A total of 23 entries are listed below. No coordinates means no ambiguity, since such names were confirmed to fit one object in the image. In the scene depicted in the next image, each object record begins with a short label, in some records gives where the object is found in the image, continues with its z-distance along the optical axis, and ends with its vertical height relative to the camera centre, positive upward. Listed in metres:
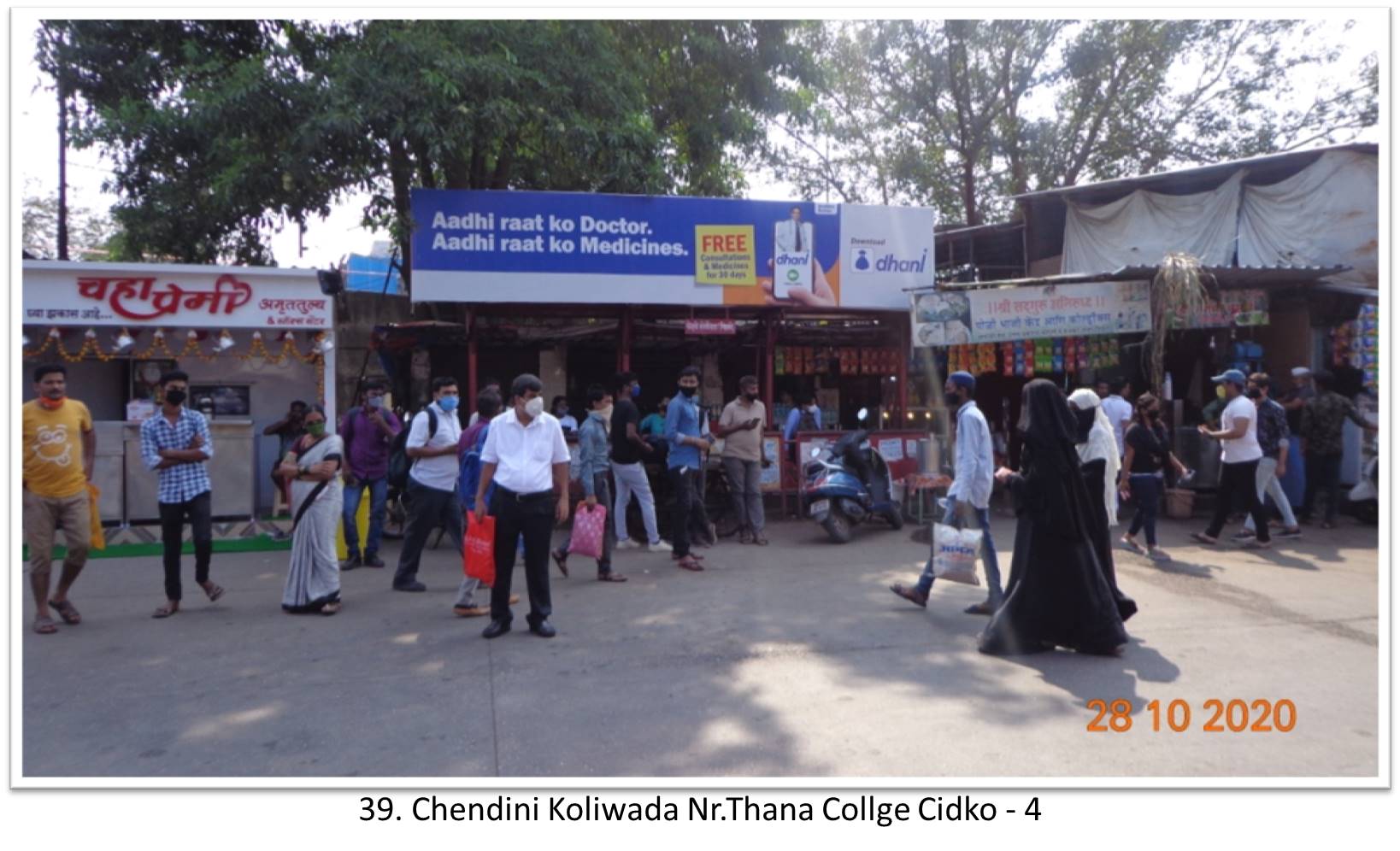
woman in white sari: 6.88 -0.85
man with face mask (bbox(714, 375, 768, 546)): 9.59 -0.30
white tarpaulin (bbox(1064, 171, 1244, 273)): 14.20 +3.06
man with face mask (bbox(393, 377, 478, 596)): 7.54 -0.48
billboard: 10.57 +2.06
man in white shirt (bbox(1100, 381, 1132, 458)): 11.23 +0.10
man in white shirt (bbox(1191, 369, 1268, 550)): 9.08 -0.36
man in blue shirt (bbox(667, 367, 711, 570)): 8.54 -0.28
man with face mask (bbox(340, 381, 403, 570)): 8.72 -0.35
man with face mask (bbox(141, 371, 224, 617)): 6.75 -0.30
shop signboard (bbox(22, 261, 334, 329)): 9.50 +1.32
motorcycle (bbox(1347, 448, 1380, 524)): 10.60 -0.85
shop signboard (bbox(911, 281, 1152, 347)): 11.49 +1.34
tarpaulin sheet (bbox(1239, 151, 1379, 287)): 13.23 +2.91
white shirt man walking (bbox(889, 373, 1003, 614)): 6.42 -0.34
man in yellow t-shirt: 6.36 -0.42
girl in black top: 8.64 -0.42
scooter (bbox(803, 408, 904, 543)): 9.61 -0.73
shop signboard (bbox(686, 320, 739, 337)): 11.27 +1.14
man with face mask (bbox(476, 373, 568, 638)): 5.97 -0.45
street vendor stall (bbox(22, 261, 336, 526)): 9.56 +1.02
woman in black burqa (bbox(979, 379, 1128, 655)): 5.46 -0.85
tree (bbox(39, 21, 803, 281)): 10.02 +3.61
